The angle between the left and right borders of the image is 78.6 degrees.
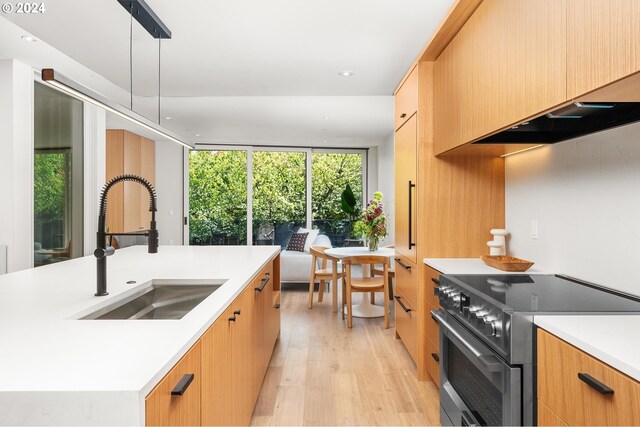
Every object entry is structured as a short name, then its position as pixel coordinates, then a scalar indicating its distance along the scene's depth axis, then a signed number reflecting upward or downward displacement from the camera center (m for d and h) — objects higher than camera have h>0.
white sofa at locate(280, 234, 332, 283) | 5.63 -0.79
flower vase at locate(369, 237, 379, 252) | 4.45 -0.35
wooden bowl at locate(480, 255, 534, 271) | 2.14 -0.28
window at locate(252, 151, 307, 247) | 7.49 +0.30
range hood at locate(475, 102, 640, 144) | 1.50 +0.41
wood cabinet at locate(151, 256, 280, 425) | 0.90 -0.54
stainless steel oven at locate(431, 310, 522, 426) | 1.36 -0.70
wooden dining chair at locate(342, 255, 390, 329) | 3.96 -0.74
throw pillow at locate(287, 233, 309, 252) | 6.34 -0.48
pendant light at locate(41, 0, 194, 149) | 1.58 +0.57
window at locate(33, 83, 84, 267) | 3.76 +0.37
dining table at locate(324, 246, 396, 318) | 4.29 -0.94
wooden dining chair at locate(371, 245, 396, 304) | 4.65 -0.79
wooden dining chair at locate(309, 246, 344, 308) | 4.69 -0.77
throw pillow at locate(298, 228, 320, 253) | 6.30 -0.42
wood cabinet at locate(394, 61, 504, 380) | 2.68 +0.07
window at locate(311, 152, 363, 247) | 7.69 +0.44
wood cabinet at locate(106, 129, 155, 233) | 6.27 +0.67
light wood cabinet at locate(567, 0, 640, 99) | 1.01 +0.49
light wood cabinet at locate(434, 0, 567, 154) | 1.37 +0.64
